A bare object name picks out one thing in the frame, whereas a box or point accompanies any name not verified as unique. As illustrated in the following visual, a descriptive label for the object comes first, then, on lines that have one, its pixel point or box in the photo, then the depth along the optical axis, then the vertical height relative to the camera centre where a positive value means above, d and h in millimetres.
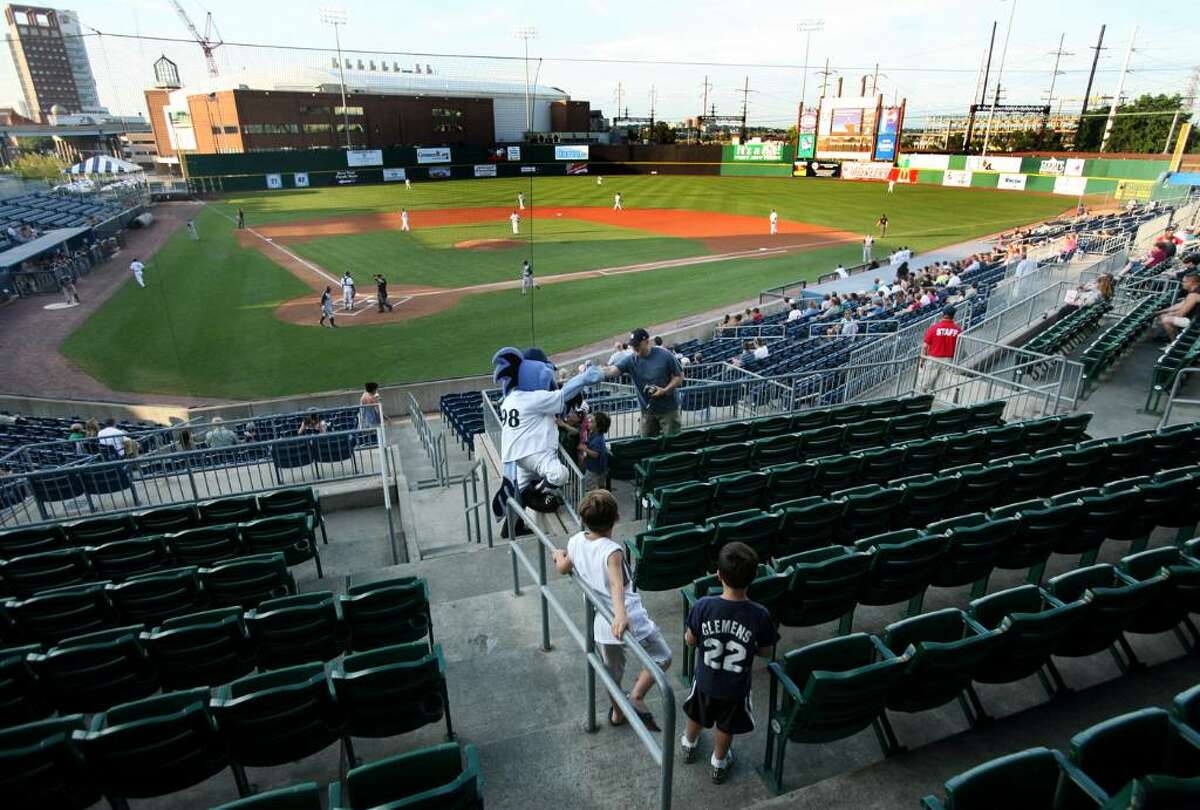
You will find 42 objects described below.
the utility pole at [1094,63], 74006 +8648
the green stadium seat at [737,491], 6652 -3233
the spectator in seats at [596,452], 7331 -3147
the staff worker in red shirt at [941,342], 11797 -3270
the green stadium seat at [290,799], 2762 -2526
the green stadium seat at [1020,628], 4000 -2826
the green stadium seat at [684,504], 6453 -3249
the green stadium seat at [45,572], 6066 -3624
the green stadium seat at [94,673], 4348 -3242
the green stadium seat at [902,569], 4914 -2946
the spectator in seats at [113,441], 11445 -4823
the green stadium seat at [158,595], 5504 -3467
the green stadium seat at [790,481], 6906 -3247
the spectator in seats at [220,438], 11477 -4688
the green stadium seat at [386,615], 4754 -3119
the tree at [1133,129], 67125 +1490
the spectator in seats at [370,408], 12289 -4526
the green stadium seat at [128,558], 6336 -3647
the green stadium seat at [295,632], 4664 -3184
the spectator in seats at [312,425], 12258 -4781
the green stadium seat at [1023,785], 2770 -2546
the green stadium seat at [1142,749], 2996 -2579
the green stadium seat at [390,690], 3811 -2936
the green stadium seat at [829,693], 3586 -2852
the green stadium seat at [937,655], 3803 -2831
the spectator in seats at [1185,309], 12055 -2831
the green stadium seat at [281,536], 6734 -3685
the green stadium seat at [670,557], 5266 -3071
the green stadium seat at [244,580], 5703 -3467
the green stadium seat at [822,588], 4656 -2916
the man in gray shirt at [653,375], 8453 -2779
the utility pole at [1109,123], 56900 +1732
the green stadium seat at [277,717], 3646 -2954
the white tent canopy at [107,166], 40150 -1015
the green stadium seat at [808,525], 5703 -3056
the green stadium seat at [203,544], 6586 -3655
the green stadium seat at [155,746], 3436 -2947
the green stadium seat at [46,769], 3295 -2923
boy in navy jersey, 3422 -2411
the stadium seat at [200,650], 4535 -3234
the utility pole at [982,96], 62397 +4696
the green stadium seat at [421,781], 2838 -2631
